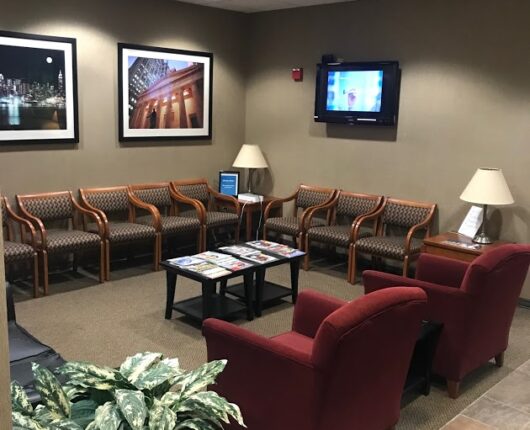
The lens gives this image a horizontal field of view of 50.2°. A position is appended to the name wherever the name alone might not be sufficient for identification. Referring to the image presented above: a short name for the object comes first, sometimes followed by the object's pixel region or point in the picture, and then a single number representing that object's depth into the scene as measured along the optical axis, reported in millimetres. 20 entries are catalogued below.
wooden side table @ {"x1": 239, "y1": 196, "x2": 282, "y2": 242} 6141
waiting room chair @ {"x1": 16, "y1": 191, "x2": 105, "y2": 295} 4621
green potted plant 1362
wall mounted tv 5355
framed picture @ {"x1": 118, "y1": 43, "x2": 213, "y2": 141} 5609
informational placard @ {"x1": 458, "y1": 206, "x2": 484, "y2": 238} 4746
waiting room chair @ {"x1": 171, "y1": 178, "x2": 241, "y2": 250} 5746
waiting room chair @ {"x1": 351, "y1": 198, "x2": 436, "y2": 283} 4895
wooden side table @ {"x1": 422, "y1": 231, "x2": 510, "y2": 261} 4423
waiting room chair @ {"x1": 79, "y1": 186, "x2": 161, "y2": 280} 5051
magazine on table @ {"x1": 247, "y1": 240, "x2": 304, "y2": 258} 4471
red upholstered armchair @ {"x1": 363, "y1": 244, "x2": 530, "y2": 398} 2938
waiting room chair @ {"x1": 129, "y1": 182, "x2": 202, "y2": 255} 5461
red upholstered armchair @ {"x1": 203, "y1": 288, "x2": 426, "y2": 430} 2074
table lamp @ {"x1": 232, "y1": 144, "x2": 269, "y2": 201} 6254
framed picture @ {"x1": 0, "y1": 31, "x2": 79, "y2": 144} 4762
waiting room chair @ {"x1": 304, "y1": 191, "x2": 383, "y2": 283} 5227
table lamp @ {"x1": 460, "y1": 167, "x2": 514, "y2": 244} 4422
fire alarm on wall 6098
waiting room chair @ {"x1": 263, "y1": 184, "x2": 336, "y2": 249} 5617
